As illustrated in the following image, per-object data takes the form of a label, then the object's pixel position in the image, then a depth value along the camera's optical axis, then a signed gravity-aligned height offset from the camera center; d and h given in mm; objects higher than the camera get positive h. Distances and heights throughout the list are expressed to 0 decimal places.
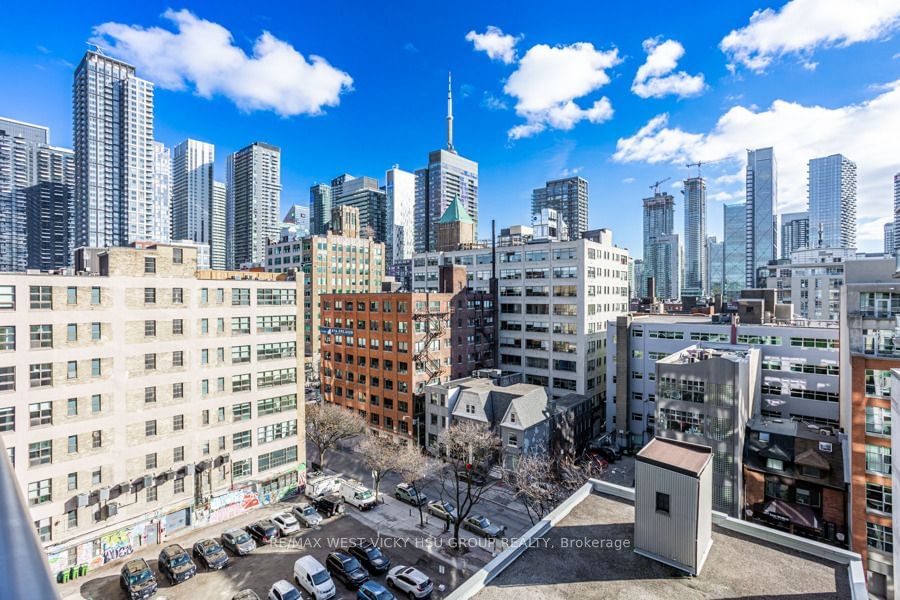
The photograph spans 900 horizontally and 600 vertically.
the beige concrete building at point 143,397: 34219 -8815
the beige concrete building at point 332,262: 114562 +10012
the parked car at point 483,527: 39438 -20674
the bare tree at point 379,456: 45031 -16306
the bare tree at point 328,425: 56000 -16174
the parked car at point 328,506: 43819 -20681
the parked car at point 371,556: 34531 -20467
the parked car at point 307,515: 41656 -20629
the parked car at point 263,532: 38750 -20469
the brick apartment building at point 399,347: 63188 -7516
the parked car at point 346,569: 32781 -20410
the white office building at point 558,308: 73125 -1861
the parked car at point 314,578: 30812 -19831
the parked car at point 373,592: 29605 -19730
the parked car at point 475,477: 48628 -20276
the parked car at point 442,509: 42031 -20399
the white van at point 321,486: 47362 -20414
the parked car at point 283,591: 30062 -19928
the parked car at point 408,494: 45719 -20582
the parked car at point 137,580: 31297 -20218
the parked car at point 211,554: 34922 -20436
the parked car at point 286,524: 40062 -20443
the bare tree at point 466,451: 47406 -16933
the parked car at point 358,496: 44781 -20278
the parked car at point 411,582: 31141 -20295
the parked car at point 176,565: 33375 -20348
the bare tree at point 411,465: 41844 -15998
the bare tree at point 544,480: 38875 -17897
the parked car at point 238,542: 37094 -20563
